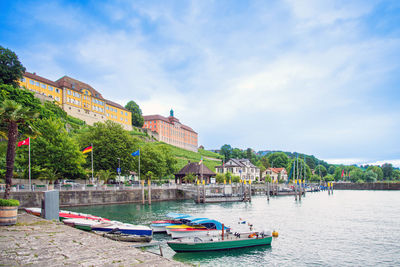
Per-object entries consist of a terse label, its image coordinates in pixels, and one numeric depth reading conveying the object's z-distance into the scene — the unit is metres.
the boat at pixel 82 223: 27.55
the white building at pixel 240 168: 127.38
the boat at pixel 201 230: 28.07
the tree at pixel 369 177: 162.62
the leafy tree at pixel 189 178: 86.19
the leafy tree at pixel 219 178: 97.86
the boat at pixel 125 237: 23.80
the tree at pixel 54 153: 56.50
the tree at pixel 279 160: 186.50
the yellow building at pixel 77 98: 105.31
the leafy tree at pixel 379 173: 194.12
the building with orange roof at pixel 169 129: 171.38
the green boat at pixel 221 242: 23.89
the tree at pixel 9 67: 81.25
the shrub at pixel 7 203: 17.94
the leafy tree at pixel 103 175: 66.50
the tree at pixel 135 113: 162.38
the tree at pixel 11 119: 21.95
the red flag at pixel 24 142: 45.15
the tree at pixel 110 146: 70.75
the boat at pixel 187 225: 29.58
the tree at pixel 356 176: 167.38
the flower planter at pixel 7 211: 17.98
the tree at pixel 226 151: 183.46
